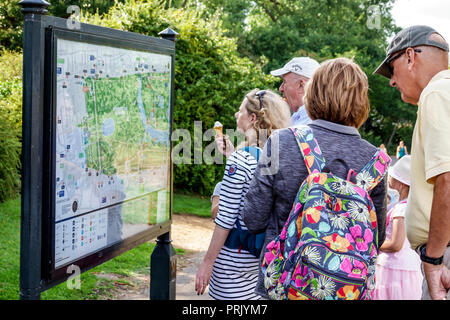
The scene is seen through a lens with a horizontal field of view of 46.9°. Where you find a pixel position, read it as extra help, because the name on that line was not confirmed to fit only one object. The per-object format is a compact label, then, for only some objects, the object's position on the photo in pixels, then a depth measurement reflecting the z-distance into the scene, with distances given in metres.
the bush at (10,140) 7.89
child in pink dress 3.95
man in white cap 4.20
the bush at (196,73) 9.96
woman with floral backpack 2.28
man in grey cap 2.23
